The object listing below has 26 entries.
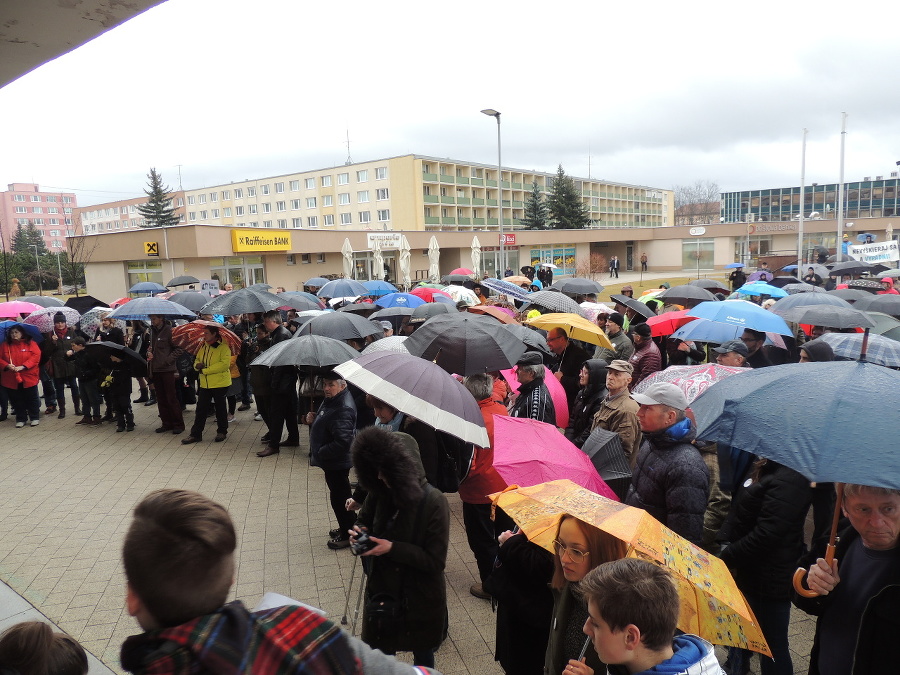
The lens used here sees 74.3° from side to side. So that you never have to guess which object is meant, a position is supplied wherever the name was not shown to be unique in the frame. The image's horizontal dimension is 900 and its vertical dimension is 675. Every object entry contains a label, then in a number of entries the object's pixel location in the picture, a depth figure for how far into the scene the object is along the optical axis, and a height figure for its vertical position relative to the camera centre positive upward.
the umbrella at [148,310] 8.93 -0.74
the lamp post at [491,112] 24.40 +5.39
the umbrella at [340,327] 7.98 -1.02
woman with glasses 2.52 -1.50
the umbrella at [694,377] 5.09 -1.22
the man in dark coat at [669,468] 3.58 -1.43
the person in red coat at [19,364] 9.84 -1.61
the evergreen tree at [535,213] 63.16 +3.25
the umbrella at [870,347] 5.88 -1.25
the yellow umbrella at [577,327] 7.39 -1.06
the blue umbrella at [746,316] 7.18 -1.01
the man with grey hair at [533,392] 5.67 -1.43
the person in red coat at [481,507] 4.70 -2.08
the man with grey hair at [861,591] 2.25 -1.44
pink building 121.75 +11.62
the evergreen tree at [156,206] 70.06 +6.33
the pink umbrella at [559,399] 6.34 -1.68
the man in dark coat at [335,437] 5.42 -1.69
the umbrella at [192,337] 9.12 -1.20
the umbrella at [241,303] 8.63 -0.70
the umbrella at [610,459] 4.25 -1.57
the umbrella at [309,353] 6.44 -1.10
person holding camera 3.19 -1.61
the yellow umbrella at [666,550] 2.28 -1.31
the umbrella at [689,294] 11.95 -1.16
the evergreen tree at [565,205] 63.22 +3.90
